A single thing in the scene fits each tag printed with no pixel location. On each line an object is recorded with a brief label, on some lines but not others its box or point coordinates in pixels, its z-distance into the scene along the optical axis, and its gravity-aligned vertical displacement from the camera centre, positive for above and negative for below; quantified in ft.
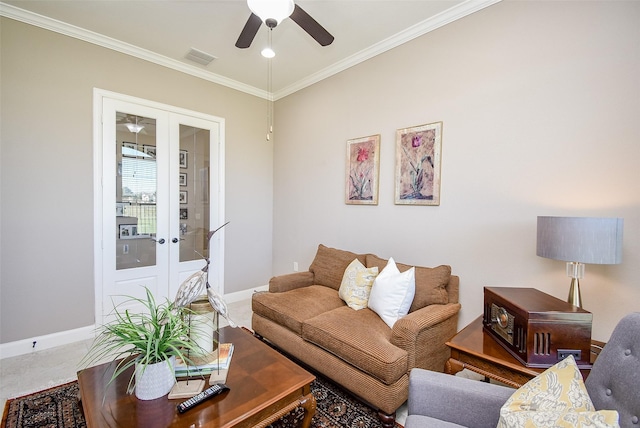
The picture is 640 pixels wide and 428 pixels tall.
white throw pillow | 7.09 -2.18
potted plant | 4.14 -2.05
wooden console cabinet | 4.50 -2.44
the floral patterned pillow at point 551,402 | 2.76 -1.98
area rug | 5.74 -4.34
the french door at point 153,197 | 9.82 +0.23
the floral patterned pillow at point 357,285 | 8.06 -2.24
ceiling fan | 5.48 +3.89
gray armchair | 2.98 -2.48
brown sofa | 5.68 -2.86
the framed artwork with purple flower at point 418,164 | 8.35 +1.32
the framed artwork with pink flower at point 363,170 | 9.90 +1.31
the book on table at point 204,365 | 4.76 -2.70
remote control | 4.05 -2.82
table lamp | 4.71 -0.47
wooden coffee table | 3.90 -2.89
